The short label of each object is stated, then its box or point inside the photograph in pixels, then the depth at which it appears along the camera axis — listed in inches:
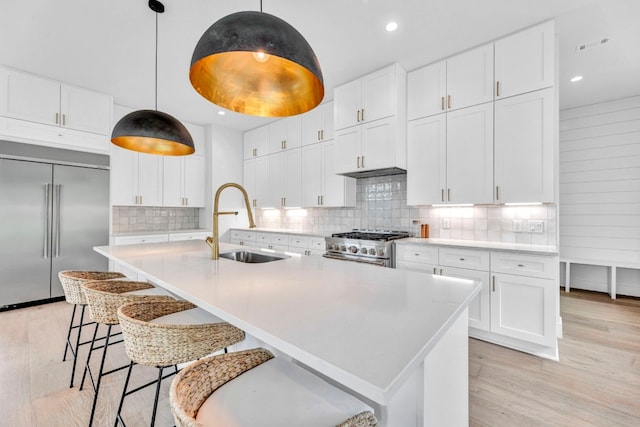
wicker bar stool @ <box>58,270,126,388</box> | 71.7
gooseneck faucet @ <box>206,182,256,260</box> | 77.2
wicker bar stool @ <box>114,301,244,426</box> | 40.6
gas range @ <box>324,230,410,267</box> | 119.0
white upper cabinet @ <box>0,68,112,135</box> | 126.0
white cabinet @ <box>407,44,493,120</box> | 107.8
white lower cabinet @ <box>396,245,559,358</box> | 88.8
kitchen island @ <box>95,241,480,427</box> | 25.8
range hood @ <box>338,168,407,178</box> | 132.0
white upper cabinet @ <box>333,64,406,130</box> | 123.8
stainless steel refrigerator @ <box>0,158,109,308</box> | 127.0
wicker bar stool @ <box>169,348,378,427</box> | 29.1
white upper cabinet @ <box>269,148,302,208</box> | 176.2
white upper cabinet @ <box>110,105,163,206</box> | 163.0
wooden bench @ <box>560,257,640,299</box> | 146.6
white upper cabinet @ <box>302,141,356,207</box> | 155.6
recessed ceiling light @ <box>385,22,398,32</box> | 96.9
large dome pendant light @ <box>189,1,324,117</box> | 40.4
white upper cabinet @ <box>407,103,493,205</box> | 108.4
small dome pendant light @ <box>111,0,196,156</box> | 75.5
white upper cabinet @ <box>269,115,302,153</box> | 176.0
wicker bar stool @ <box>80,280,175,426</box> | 58.9
